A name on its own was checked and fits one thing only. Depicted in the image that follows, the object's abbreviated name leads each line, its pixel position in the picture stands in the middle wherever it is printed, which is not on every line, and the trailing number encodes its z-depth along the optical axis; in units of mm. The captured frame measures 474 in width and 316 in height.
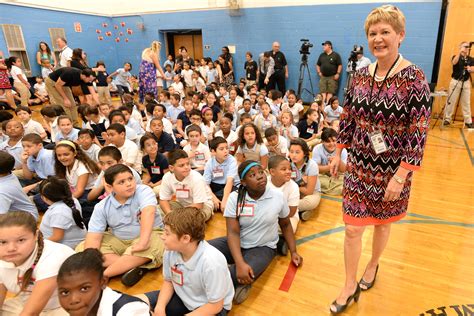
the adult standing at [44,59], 9016
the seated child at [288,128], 4539
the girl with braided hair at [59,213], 2086
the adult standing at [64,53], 6775
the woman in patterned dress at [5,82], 6546
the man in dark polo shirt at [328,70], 7660
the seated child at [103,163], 2787
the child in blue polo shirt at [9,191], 2352
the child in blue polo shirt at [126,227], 2162
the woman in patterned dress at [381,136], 1359
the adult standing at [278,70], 8305
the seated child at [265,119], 5113
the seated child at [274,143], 3680
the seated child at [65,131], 3716
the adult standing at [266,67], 8242
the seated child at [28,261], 1384
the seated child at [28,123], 4157
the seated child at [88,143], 3334
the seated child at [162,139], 3980
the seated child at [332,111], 5594
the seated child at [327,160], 3299
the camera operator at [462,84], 5609
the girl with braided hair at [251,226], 1994
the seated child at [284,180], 2312
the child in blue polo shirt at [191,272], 1506
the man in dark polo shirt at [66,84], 5117
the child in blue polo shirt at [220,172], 3146
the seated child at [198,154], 3648
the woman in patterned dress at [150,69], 6285
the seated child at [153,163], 3303
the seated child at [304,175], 2938
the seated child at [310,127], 4984
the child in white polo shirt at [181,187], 2660
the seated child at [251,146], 3619
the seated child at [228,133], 4004
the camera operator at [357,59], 6891
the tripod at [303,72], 7848
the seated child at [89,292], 1146
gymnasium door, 10852
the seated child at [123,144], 3430
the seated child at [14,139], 3494
